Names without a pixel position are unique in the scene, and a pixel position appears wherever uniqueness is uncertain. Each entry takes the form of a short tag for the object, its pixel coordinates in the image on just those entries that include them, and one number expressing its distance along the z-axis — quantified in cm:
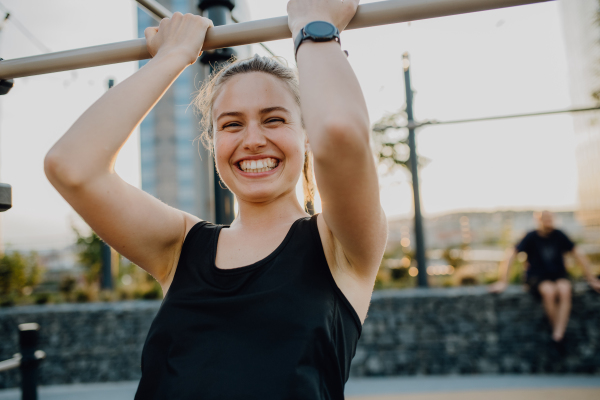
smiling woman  77
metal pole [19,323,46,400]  208
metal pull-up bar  89
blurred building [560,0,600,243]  529
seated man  426
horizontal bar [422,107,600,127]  388
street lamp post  482
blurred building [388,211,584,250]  848
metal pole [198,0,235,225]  153
